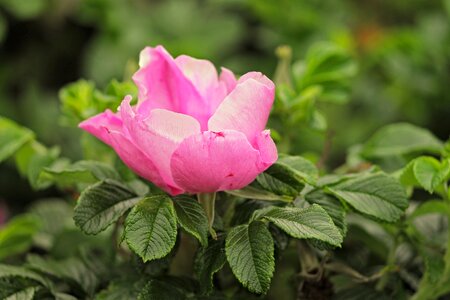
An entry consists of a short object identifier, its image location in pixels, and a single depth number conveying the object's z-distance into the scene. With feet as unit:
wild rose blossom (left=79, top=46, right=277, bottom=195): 2.20
